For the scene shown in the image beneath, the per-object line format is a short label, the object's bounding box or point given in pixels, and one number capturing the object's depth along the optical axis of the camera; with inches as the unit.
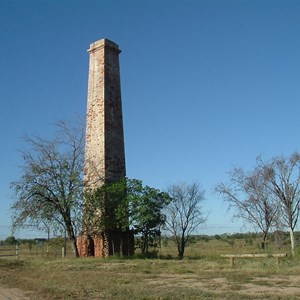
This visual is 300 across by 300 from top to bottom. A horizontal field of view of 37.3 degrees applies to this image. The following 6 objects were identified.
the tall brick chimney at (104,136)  1098.1
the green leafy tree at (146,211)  1020.5
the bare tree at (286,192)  1140.5
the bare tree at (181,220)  1294.3
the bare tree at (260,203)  1175.0
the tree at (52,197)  1054.4
